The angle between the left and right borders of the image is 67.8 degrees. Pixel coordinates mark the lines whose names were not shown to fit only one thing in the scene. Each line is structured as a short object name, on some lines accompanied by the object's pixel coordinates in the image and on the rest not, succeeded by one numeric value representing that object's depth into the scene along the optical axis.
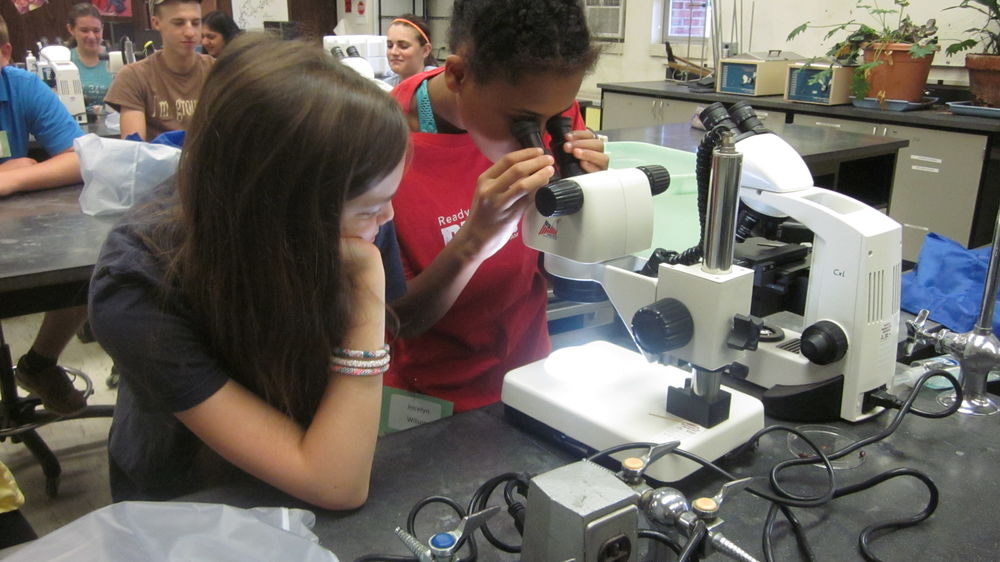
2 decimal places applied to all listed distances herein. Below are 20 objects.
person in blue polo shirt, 2.15
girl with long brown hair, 0.72
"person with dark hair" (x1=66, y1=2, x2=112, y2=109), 3.70
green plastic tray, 1.27
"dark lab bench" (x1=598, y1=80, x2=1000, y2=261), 3.07
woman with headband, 3.60
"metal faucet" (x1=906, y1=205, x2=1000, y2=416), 0.94
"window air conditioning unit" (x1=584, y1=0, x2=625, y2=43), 5.04
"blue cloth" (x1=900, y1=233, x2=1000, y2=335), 1.36
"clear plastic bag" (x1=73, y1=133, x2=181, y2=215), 1.44
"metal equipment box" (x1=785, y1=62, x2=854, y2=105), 3.46
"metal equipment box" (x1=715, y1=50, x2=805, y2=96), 3.73
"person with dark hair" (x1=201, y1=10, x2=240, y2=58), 3.93
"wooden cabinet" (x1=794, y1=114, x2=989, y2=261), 3.10
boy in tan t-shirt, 2.84
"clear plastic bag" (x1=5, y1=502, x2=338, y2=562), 0.57
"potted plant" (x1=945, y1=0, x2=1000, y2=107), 3.12
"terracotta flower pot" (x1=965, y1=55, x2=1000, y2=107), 3.11
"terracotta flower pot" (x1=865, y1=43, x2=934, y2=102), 3.27
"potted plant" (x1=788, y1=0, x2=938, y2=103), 3.27
